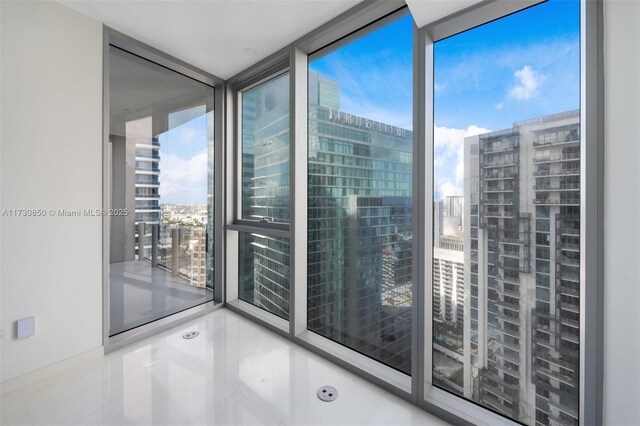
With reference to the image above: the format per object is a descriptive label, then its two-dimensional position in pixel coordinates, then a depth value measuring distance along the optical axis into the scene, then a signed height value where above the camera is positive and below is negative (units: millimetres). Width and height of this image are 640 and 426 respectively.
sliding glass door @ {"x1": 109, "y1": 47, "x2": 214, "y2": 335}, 2143 +182
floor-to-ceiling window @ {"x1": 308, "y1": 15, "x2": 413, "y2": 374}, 1704 +123
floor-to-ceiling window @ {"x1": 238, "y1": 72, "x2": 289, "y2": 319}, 2416 +198
